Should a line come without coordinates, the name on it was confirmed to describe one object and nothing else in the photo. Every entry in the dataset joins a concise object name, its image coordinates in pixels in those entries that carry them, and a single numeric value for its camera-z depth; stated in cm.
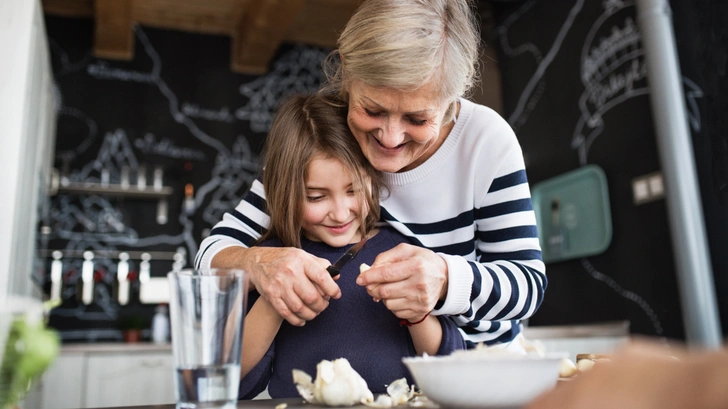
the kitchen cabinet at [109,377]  297
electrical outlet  258
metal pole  222
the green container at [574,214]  290
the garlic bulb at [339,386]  61
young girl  89
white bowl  51
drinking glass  55
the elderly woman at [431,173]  86
